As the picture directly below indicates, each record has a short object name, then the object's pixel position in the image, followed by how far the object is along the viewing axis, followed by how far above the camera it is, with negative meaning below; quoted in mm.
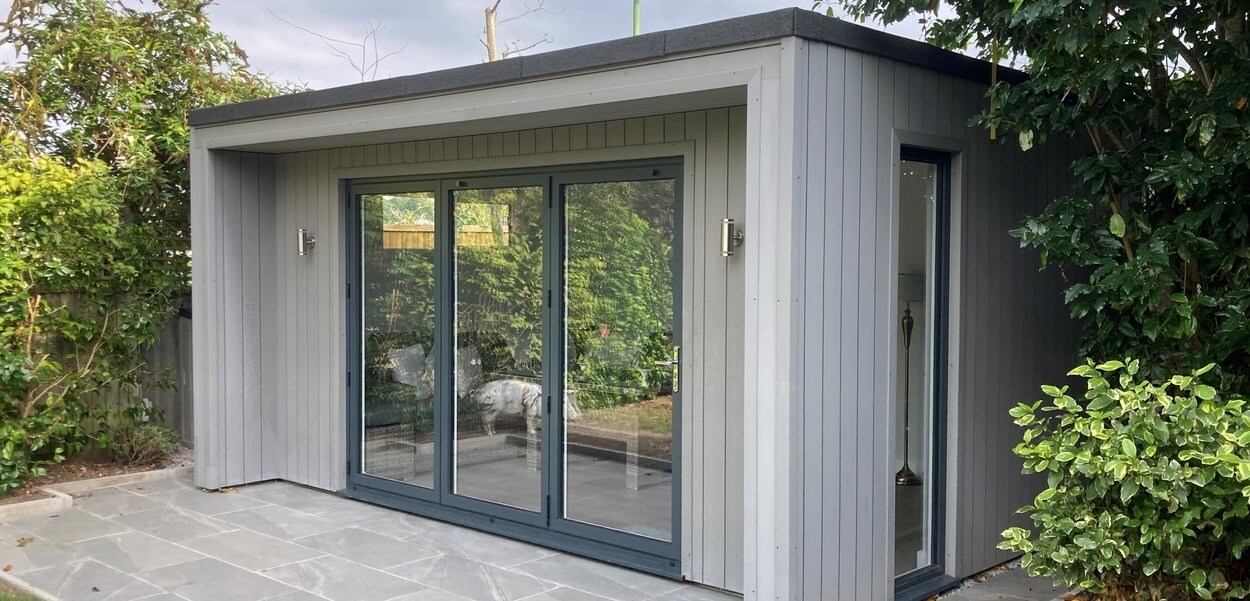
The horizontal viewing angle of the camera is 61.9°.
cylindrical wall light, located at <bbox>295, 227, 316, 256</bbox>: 6363 +264
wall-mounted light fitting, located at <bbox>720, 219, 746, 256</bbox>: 4230 +198
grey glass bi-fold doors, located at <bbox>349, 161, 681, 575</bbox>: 4773 -337
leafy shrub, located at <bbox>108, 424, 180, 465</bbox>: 6934 -1066
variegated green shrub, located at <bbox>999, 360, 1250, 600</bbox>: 3395 -702
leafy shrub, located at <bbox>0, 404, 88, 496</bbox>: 6090 -967
